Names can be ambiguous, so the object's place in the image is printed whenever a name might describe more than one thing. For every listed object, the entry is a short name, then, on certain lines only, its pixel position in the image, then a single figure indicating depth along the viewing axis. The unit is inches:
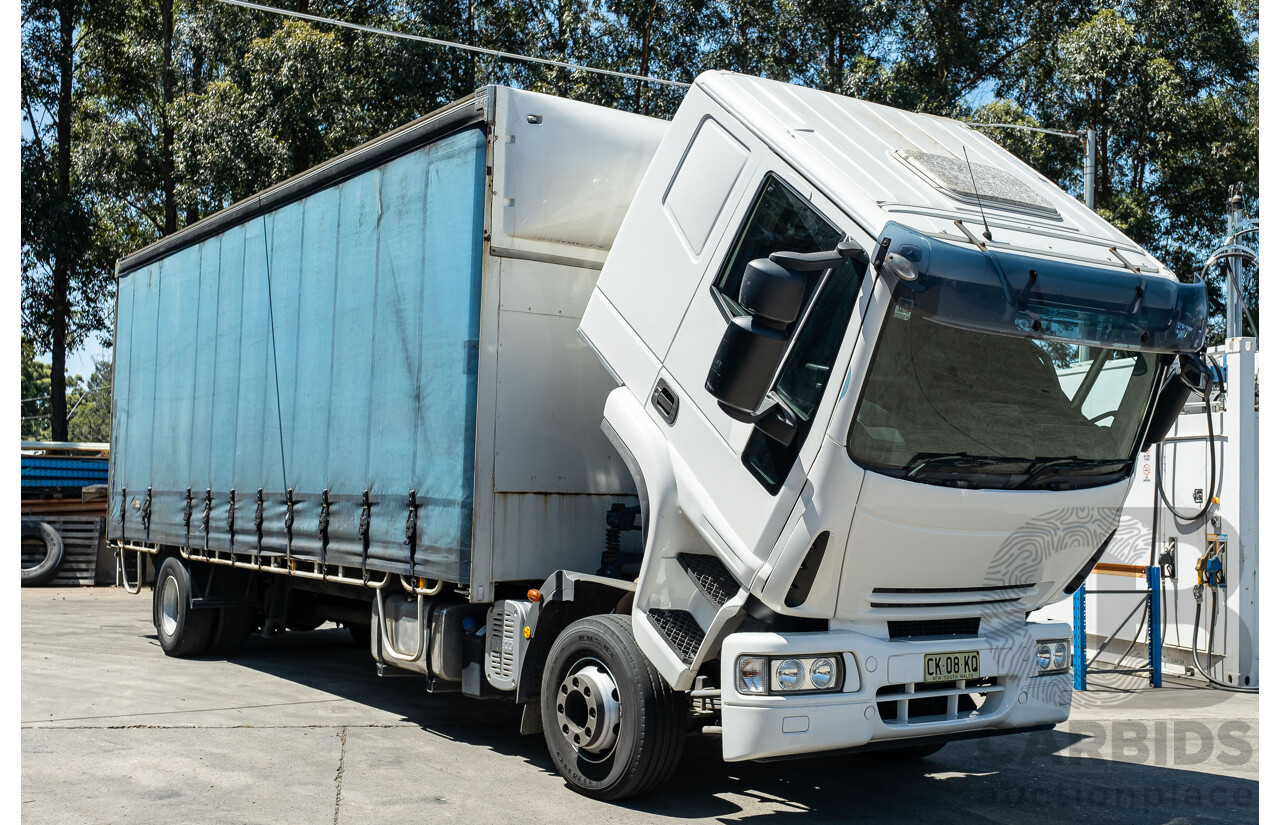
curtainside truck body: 197.8
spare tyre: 736.3
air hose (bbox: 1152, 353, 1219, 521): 216.5
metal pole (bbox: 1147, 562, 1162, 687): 416.2
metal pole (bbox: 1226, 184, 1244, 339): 486.9
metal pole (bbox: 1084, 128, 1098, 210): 607.4
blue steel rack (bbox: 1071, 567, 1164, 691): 401.4
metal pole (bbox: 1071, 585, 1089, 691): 399.2
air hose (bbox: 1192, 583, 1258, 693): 409.1
